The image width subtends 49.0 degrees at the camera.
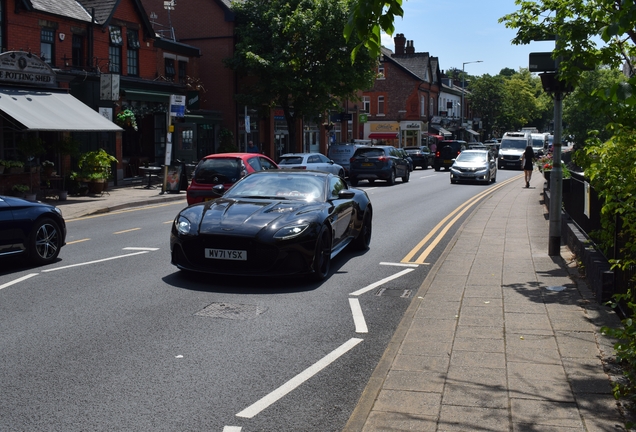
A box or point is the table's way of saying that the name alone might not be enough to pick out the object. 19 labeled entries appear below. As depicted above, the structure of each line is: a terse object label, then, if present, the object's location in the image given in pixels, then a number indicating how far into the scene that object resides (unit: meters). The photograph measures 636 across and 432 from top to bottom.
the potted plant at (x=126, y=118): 28.16
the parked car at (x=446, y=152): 47.06
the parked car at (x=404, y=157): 34.56
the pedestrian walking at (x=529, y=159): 29.14
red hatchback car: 17.00
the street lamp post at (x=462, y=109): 79.44
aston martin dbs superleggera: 8.66
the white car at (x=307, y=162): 26.19
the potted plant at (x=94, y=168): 24.09
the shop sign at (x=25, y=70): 22.03
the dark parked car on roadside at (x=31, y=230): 9.63
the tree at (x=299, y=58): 34.84
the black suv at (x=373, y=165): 31.36
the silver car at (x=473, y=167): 33.66
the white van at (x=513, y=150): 51.56
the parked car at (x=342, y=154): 37.34
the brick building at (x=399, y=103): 73.94
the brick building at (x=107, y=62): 24.59
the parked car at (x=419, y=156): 51.94
